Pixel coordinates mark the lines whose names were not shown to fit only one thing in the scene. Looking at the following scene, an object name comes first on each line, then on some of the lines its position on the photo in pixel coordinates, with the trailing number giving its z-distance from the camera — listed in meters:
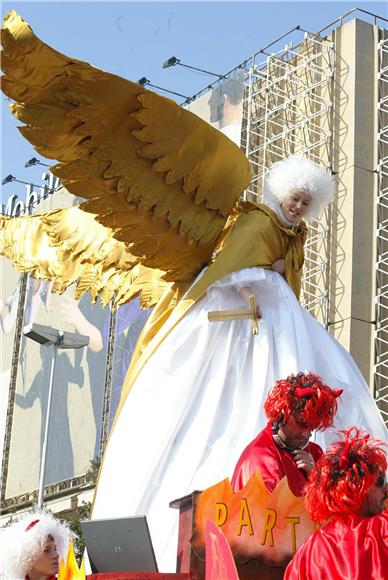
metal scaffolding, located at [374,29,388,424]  18.33
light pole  12.47
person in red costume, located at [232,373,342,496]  4.63
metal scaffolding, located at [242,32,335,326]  19.41
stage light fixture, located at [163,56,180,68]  21.59
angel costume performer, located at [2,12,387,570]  5.50
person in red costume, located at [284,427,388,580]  3.32
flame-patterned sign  4.20
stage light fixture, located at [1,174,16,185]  27.93
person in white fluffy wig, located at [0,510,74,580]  4.86
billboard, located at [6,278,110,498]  23.61
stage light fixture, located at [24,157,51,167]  26.73
